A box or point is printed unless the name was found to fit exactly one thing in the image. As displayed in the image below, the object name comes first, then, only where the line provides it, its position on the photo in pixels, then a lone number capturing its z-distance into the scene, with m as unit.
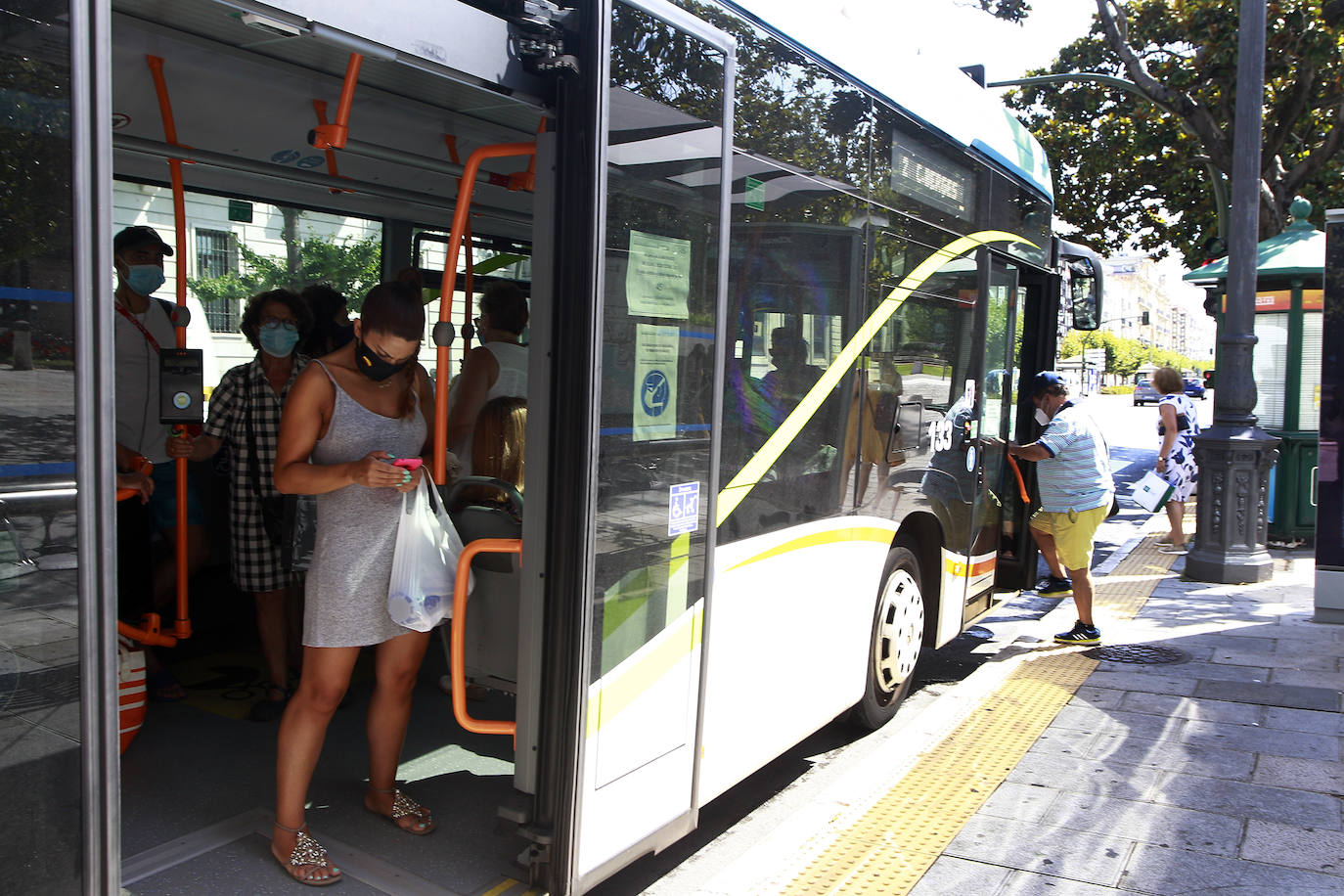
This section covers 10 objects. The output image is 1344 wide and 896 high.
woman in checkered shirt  4.34
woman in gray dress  3.08
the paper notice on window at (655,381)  3.05
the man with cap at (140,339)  4.18
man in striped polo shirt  6.59
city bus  1.92
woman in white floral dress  10.38
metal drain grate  6.63
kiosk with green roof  9.92
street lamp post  8.51
